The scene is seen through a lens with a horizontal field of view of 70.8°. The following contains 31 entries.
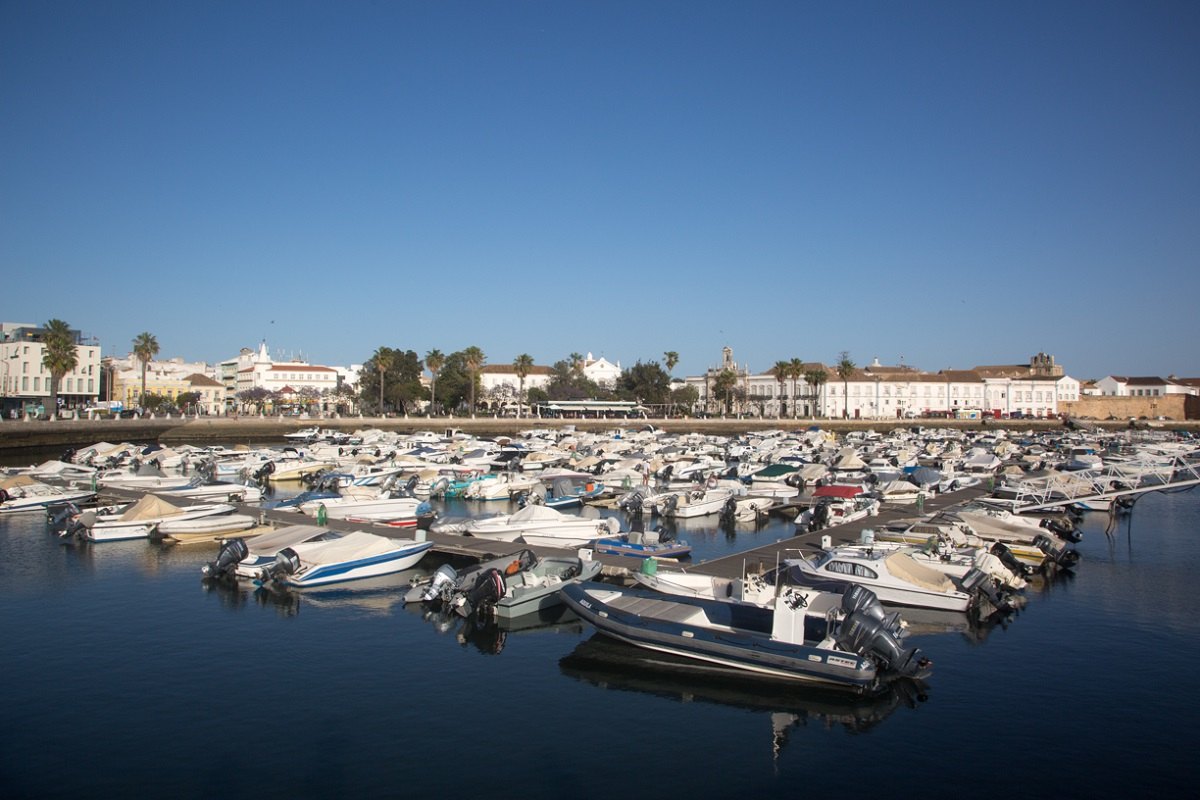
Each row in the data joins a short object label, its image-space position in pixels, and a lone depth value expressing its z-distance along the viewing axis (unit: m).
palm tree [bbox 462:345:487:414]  132.62
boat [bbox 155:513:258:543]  36.88
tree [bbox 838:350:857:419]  145.00
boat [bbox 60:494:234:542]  36.69
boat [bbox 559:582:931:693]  18.80
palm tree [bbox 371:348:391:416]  130.07
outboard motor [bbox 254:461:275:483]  59.84
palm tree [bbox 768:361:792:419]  137.88
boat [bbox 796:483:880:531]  37.75
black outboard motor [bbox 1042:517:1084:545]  35.89
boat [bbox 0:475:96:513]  43.69
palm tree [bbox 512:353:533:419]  136.25
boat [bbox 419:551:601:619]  24.92
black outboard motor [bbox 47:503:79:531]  38.34
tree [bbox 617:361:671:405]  153.88
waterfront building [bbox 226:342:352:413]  164.38
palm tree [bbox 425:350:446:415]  131.38
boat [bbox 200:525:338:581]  29.47
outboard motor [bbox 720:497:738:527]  44.75
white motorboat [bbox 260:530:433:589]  28.30
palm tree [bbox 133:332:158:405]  117.56
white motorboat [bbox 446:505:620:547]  34.06
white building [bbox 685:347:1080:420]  158.38
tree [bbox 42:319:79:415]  93.00
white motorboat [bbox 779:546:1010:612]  24.94
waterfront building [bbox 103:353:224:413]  164.43
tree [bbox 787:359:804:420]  136.25
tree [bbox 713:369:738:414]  152.12
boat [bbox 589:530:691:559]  31.23
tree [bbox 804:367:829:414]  144.38
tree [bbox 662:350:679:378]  150.00
